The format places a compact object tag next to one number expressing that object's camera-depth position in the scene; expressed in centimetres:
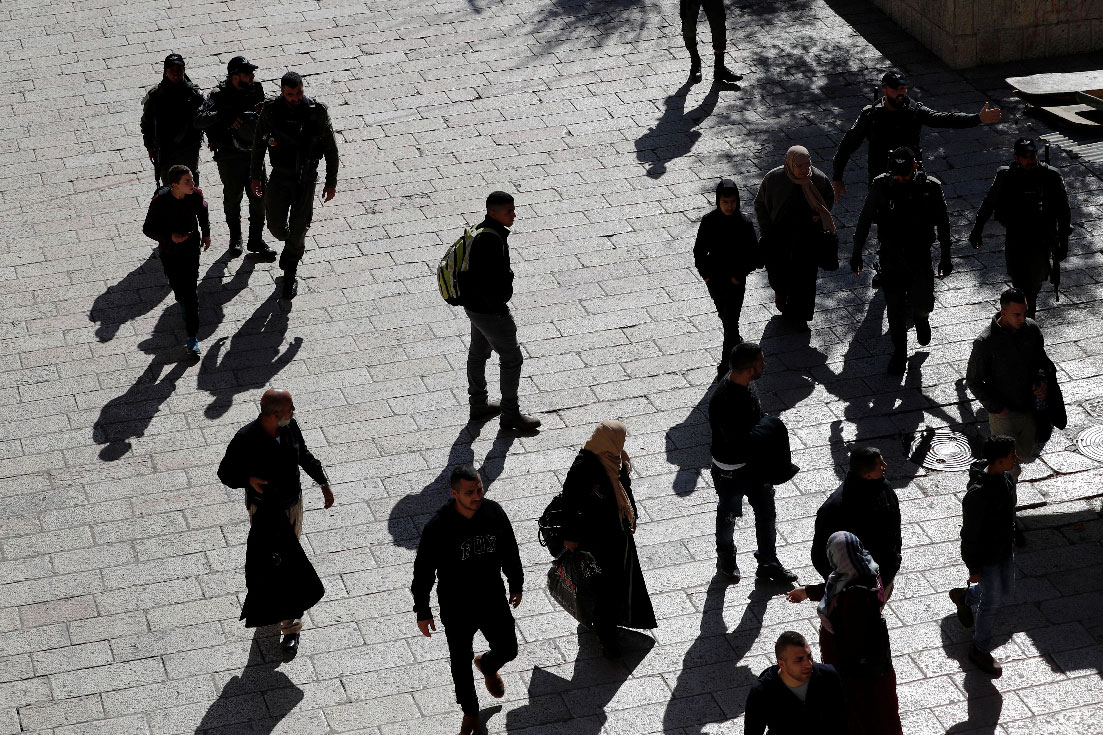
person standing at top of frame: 1694
